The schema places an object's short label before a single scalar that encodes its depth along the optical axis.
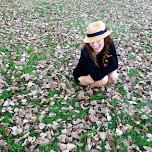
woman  2.57
